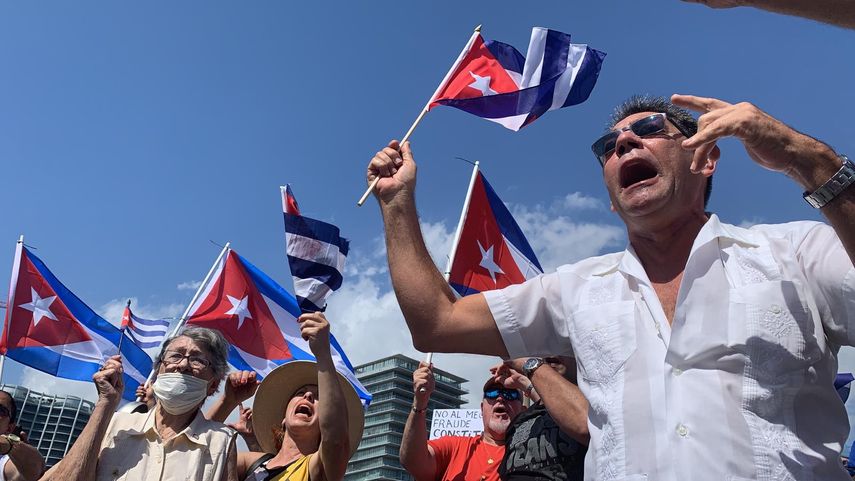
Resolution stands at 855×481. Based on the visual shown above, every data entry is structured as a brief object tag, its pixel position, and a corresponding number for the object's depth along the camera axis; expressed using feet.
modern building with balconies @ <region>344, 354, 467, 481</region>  331.57
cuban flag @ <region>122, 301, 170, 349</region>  32.41
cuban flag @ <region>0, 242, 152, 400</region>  29.73
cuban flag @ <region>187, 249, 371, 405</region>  29.53
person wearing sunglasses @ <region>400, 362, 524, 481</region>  14.94
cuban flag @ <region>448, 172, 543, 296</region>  24.50
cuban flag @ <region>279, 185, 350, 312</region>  17.17
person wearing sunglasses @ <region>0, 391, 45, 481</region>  17.10
